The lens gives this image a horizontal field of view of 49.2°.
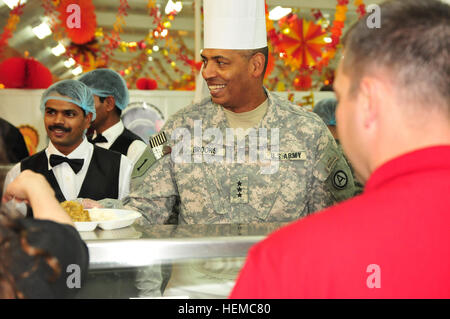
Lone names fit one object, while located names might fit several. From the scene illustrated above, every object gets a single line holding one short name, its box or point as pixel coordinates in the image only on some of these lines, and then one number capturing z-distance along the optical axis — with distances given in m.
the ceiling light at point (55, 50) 10.46
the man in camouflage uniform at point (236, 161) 2.21
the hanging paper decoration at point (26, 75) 5.44
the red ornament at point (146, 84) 6.59
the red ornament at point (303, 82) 7.79
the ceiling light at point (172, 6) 6.47
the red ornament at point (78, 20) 5.16
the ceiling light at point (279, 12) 6.97
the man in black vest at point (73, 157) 3.03
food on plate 1.53
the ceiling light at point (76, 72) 10.27
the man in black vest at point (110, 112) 3.80
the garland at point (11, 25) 5.98
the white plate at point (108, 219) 1.49
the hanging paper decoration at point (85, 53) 6.24
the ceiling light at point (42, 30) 8.66
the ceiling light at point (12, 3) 6.34
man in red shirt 0.74
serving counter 1.33
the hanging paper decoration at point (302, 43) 6.33
